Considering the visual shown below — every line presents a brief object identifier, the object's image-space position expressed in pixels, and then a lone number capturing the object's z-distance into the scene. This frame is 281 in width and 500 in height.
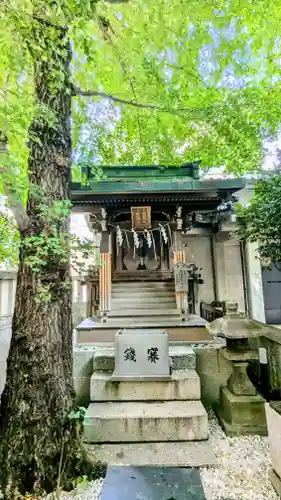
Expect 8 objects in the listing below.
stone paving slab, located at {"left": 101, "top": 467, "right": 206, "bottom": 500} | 2.73
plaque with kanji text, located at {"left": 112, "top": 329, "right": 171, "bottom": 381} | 4.21
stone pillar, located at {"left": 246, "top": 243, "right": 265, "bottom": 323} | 9.29
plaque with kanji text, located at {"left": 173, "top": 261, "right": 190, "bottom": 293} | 6.91
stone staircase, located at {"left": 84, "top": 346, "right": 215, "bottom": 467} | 3.42
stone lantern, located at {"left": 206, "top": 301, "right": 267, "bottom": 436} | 3.98
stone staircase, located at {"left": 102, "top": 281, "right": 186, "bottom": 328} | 6.58
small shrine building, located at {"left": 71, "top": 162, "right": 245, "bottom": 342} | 6.68
